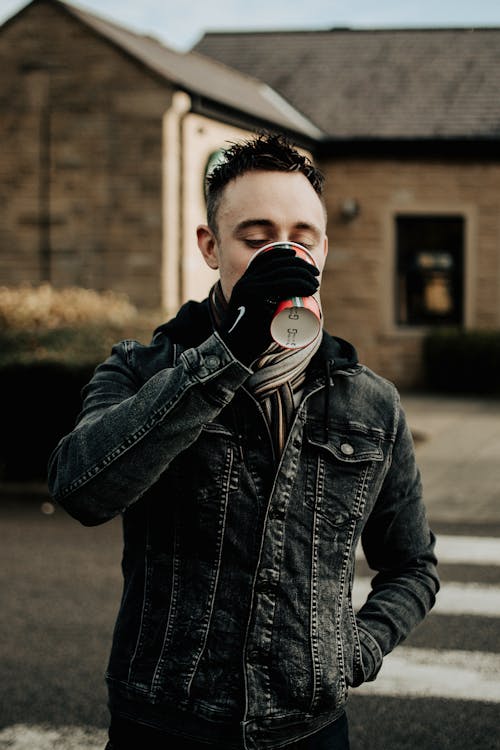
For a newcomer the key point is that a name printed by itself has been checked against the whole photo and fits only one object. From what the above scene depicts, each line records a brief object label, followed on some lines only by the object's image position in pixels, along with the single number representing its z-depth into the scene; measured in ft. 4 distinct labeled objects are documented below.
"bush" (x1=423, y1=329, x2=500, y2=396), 57.72
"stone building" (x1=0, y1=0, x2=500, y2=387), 47.62
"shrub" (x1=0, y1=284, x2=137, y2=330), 35.73
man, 5.94
